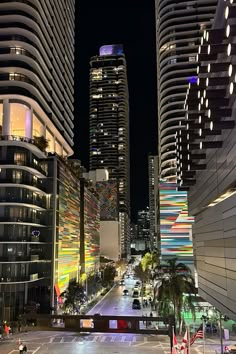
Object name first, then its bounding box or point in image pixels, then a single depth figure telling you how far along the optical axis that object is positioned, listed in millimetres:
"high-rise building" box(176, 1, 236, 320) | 20109
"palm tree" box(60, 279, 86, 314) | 73056
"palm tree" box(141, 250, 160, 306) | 121438
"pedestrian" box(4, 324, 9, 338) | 55644
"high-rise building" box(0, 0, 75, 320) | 63188
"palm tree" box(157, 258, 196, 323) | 50219
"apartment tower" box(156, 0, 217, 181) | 125125
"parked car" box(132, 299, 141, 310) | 84188
